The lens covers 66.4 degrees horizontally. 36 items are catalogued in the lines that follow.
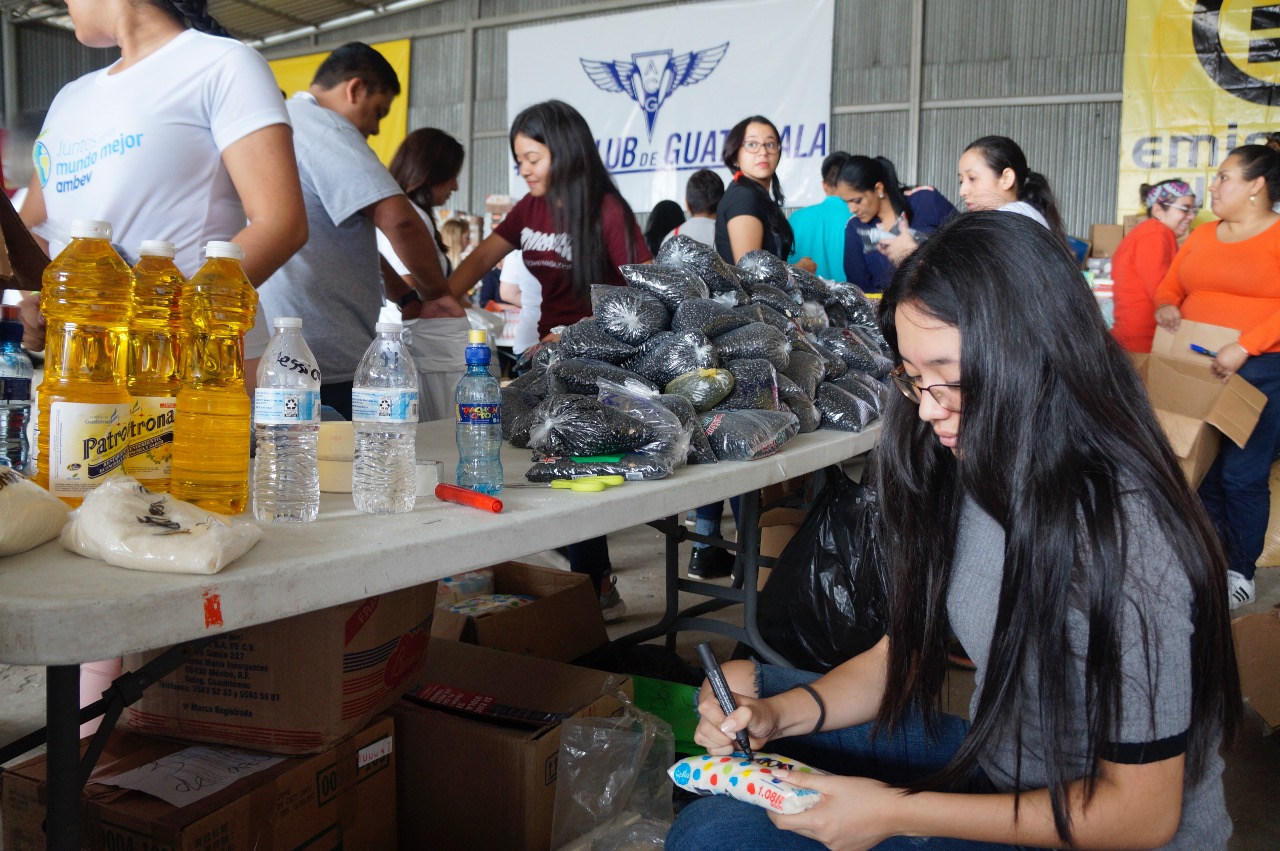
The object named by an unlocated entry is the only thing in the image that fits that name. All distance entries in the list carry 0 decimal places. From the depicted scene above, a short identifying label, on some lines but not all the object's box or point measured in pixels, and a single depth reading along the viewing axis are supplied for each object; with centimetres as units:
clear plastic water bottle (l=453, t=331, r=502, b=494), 142
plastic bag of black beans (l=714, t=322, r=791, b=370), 204
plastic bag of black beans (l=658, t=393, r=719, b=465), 174
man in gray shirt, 232
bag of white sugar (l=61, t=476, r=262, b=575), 92
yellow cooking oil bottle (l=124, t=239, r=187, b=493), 112
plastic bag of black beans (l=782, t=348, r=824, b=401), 219
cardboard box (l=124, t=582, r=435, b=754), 132
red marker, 126
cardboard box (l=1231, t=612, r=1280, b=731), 226
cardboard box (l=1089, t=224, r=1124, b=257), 768
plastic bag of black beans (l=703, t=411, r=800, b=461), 177
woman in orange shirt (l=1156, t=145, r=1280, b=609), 347
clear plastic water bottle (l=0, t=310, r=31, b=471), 127
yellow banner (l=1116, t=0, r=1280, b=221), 771
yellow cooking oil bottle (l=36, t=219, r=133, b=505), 104
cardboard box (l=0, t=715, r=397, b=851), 120
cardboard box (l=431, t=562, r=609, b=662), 214
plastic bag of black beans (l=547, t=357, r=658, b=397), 186
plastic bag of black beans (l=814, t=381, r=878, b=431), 221
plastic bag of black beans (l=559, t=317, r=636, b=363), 199
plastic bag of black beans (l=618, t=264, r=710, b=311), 212
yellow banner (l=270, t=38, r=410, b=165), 1221
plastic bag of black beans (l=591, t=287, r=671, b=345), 202
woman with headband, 440
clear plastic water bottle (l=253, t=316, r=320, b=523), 117
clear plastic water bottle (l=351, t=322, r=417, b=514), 124
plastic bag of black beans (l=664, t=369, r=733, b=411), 188
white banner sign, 968
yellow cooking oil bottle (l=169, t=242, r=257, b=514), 117
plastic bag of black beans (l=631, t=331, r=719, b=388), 195
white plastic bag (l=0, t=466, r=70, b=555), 95
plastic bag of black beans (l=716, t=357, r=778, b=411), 195
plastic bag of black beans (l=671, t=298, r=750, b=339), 202
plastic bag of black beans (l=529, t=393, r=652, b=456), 160
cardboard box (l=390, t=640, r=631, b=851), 153
